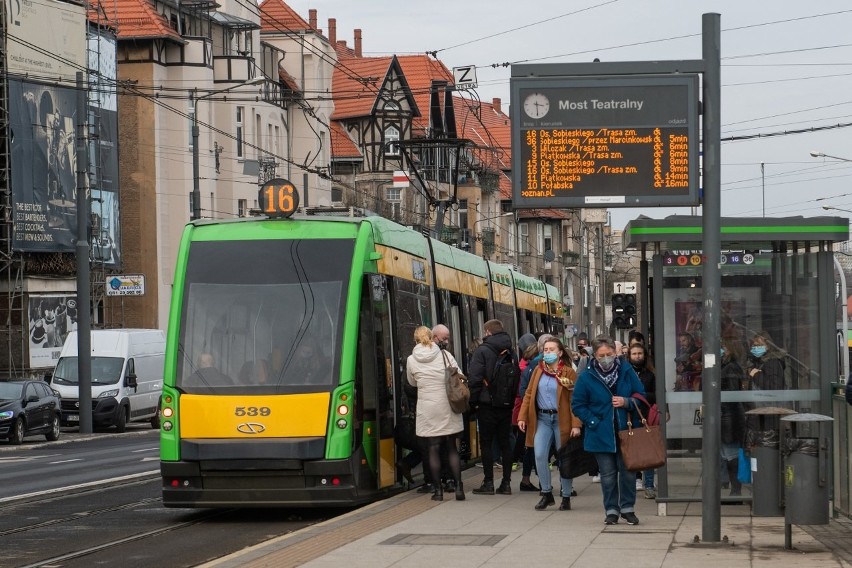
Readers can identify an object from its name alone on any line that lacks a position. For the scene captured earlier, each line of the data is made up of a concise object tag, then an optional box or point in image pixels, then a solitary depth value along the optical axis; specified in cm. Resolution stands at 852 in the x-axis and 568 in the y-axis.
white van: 4131
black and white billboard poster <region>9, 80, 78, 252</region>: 4762
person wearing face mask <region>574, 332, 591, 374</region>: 2677
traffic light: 3431
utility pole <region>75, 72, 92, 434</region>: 3791
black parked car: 3525
